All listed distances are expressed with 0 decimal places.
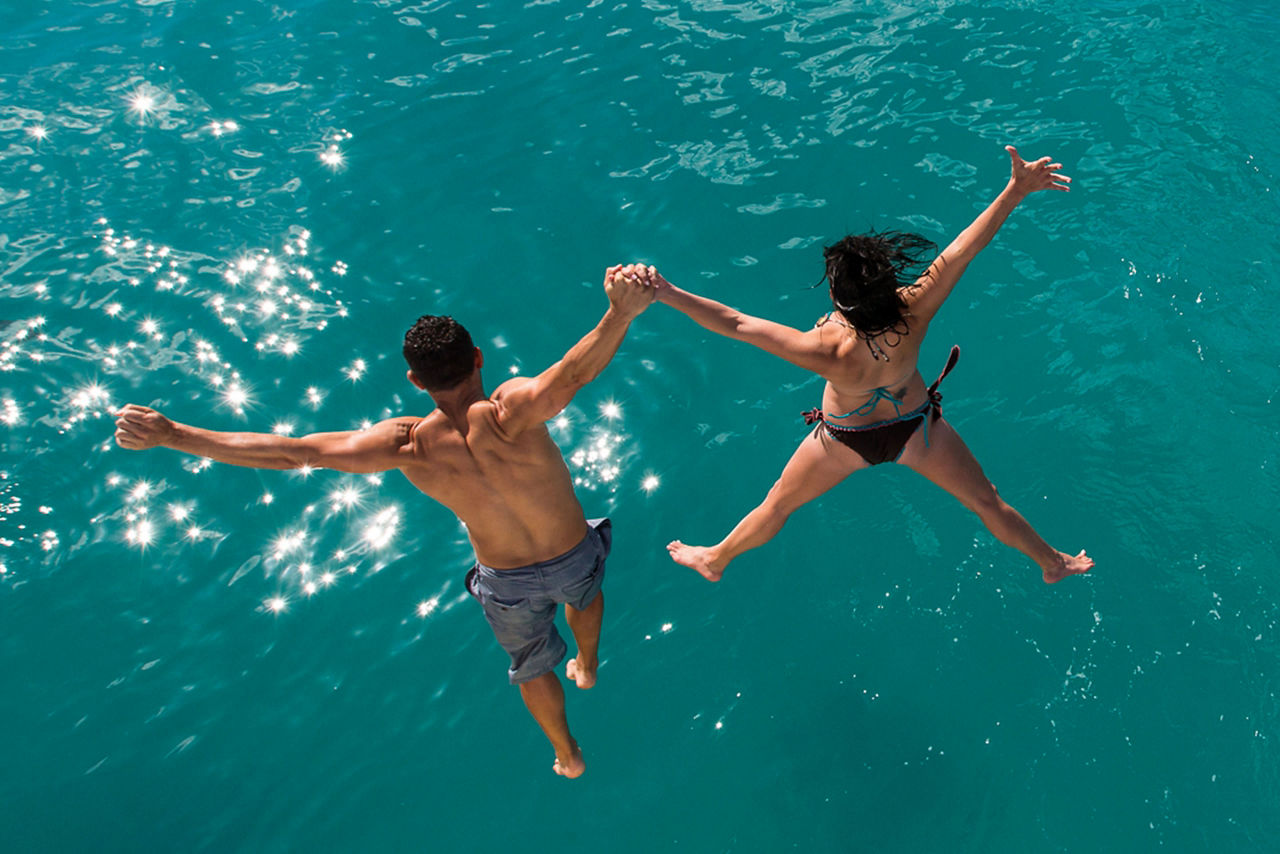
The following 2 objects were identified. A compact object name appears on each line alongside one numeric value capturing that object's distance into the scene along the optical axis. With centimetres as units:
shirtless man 397
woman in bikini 432
